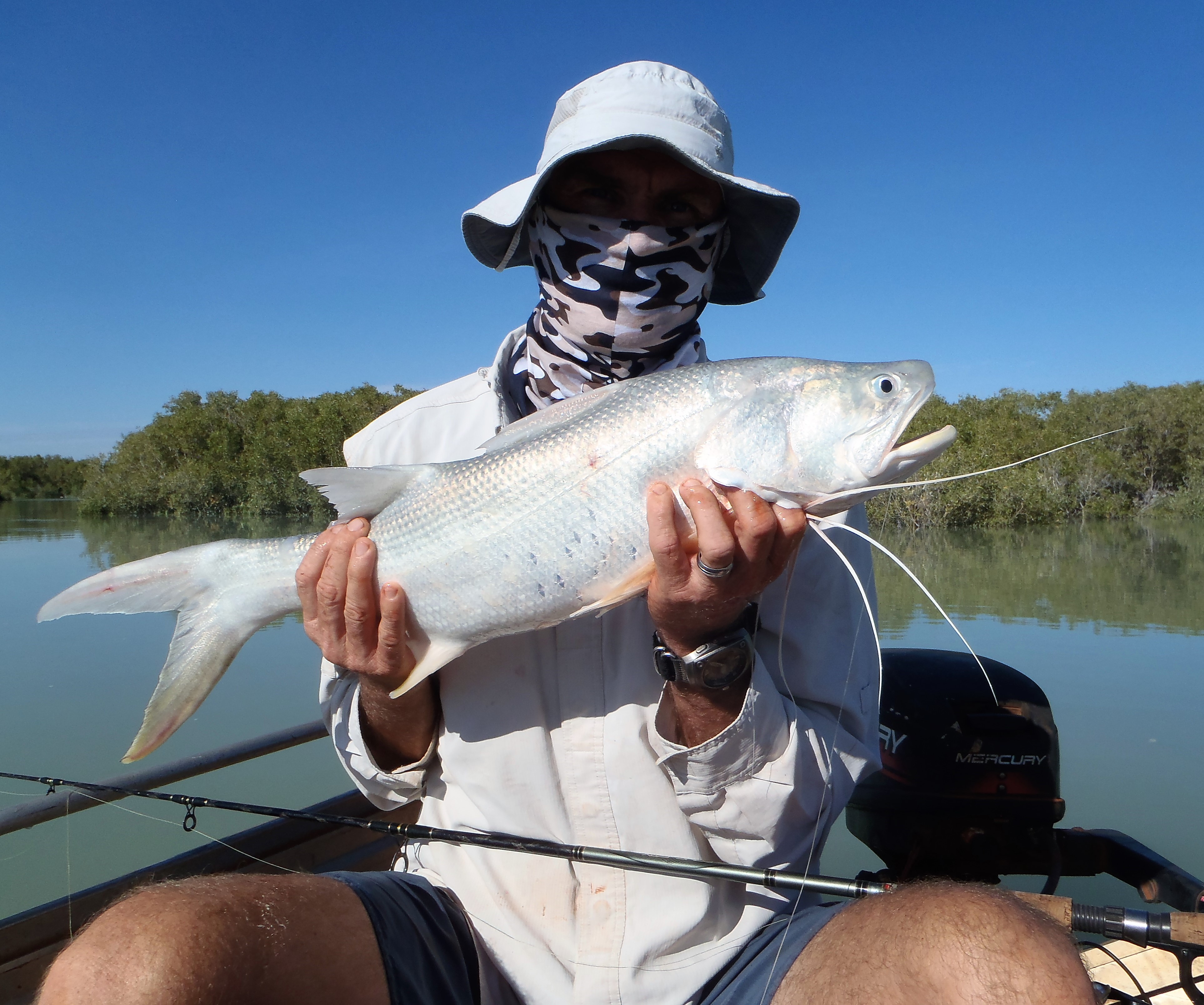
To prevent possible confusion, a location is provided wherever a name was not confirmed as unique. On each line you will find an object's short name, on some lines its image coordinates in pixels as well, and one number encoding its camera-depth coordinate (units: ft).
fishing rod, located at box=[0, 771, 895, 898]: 2.00
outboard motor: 3.05
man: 1.72
